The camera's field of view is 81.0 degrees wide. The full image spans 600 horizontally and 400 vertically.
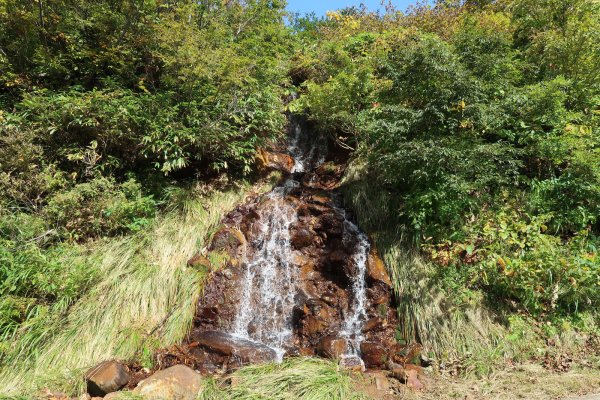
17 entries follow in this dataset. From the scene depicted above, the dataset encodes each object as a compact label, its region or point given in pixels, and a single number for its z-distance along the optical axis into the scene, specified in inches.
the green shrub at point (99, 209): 213.9
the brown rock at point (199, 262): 225.9
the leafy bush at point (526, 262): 180.4
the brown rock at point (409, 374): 165.9
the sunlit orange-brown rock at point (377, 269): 218.2
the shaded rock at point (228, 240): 245.1
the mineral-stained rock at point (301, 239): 258.1
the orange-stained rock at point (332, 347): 192.9
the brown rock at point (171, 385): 148.4
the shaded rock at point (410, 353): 185.9
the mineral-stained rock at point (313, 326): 210.5
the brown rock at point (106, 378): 153.2
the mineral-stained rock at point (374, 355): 190.1
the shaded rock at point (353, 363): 185.2
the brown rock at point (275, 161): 315.3
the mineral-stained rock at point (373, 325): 207.6
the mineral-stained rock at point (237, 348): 189.2
